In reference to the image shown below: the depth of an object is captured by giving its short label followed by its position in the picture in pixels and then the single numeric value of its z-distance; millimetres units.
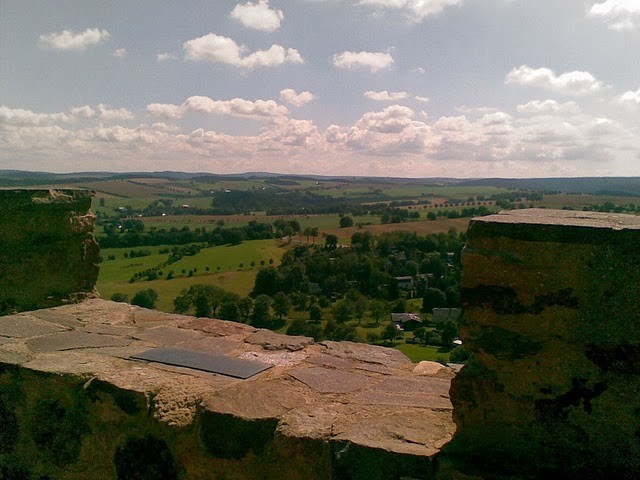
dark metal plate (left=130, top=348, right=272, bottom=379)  3486
